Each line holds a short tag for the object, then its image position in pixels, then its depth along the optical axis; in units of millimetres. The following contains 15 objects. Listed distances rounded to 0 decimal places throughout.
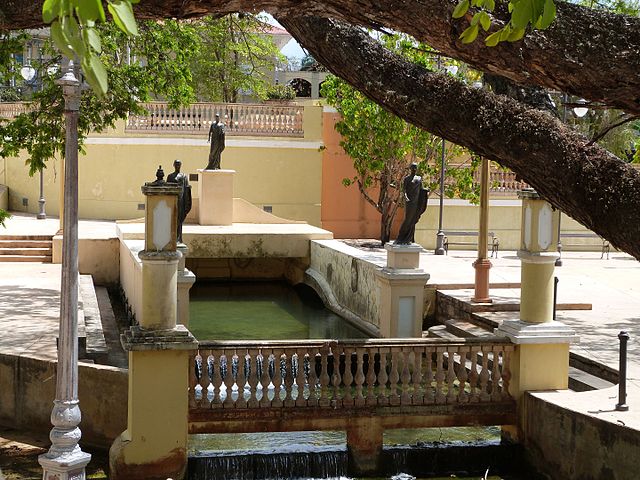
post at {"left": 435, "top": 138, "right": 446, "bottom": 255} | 24812
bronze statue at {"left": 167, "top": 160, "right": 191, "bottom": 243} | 16109
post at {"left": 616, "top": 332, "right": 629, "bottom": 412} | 9977
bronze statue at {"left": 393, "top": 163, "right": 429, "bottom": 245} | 15219
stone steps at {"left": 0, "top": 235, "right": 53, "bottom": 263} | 22641
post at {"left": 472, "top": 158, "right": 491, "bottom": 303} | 16156
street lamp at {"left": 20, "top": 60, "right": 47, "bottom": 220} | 19152
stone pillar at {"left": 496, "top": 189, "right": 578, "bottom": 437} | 10930
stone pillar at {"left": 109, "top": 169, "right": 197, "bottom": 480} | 9875
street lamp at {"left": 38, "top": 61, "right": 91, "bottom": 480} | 7223
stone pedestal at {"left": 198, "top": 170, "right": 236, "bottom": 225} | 24625
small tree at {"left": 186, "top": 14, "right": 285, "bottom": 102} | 34750
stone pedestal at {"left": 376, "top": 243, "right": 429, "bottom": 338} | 15375
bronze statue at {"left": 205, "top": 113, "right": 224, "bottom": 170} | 24375
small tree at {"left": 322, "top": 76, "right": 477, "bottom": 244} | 25203
